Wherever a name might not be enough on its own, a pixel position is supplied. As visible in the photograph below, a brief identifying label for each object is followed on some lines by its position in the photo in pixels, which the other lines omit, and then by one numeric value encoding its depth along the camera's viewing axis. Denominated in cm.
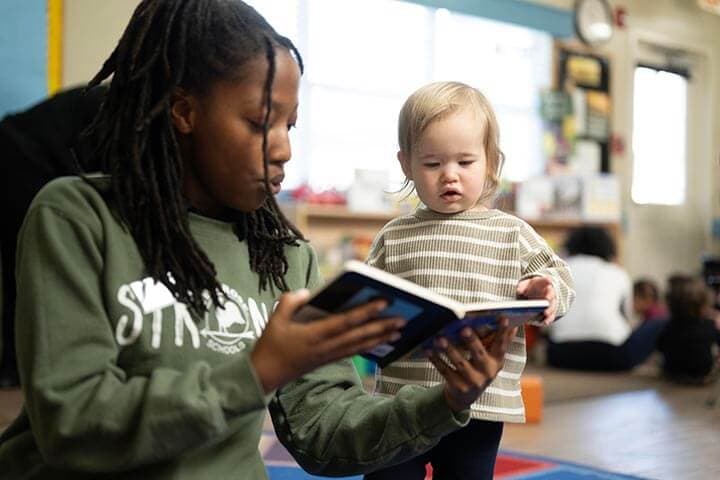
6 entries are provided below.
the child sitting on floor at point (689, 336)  428
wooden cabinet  448
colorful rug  224
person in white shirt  462
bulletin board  596
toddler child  155
